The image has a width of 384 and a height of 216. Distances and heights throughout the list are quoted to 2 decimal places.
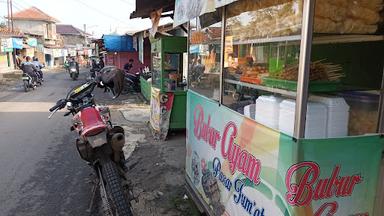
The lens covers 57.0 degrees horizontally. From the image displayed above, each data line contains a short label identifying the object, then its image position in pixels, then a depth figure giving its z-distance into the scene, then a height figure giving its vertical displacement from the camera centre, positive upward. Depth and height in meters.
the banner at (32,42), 37.31 +1.68
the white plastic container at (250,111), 3.00 -0.42
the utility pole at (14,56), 33.69 +0.06
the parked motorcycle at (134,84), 14.61 -1.01
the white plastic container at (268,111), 2.63 -0.38
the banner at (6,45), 28.25 +1.00
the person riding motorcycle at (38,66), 19.13 -0.47
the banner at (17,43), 30.54 +1.24
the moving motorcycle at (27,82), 16.27 -1.14
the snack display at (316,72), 2.48 -0.08
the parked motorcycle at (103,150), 3.40 -0.97
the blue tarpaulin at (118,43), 16.37 +0.75
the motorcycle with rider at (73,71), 22.88 -0.82
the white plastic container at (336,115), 2.44 -0.36
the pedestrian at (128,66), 16.34 -0.32
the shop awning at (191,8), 2.99 +0.51
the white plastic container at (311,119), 2.35 -0.39
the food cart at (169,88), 7.38 -0.60
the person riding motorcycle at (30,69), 16.83 -0.55
